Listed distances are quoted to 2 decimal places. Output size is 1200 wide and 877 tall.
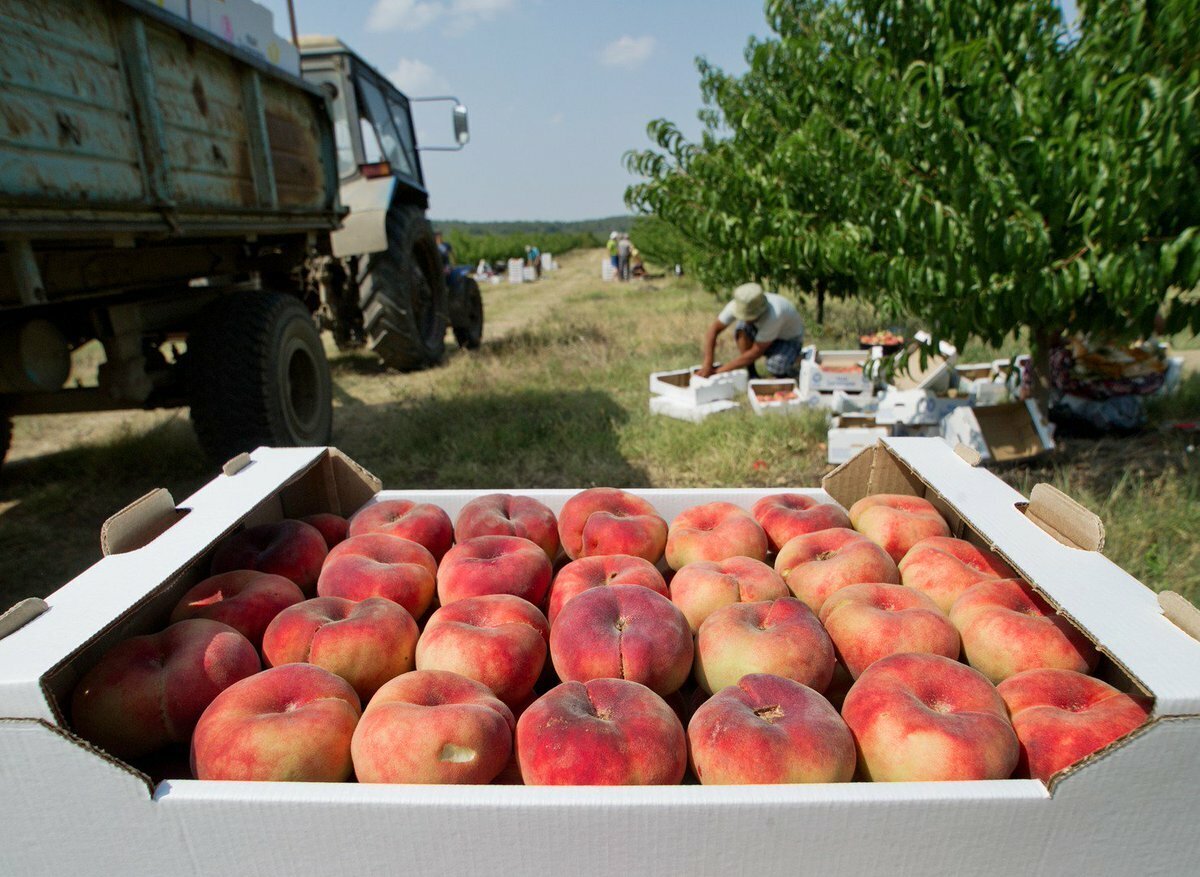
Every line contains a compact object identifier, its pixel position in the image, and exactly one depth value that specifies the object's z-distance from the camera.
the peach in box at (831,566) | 0.51
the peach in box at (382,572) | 0.51
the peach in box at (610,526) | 0.57
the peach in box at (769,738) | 0.37
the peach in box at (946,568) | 0.51
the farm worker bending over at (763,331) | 5.04
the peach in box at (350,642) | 0.45
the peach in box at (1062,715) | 0.37
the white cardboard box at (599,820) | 0.31
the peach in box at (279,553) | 0.54
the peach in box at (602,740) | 0.36
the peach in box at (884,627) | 0.45
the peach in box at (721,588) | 0.50
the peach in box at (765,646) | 0.44
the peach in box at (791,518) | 0.58
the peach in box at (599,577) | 0.51
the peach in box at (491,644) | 0.44
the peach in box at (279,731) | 0.37
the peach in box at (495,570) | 0.51
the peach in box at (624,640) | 0.44
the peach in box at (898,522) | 0.57
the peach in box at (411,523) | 0.58
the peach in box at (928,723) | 0.37
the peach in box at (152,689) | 0.40
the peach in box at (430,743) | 0.37
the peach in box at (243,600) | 0.48
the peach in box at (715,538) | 0.56
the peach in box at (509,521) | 0.57
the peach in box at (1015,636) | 0.44
